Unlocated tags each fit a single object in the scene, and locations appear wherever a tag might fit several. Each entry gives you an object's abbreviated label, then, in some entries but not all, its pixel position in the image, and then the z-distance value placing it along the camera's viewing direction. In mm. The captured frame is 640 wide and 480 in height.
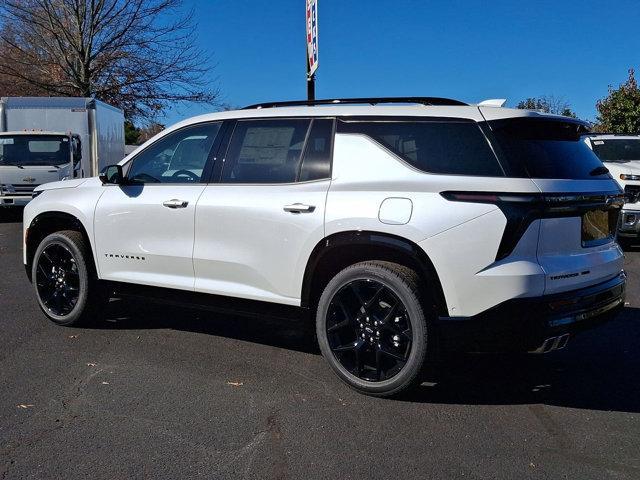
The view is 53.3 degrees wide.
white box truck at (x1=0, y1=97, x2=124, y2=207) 14281
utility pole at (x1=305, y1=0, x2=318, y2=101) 11484
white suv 3596
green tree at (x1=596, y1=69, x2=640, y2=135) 23375
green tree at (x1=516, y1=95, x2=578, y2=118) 33125
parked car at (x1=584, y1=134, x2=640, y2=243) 9891
